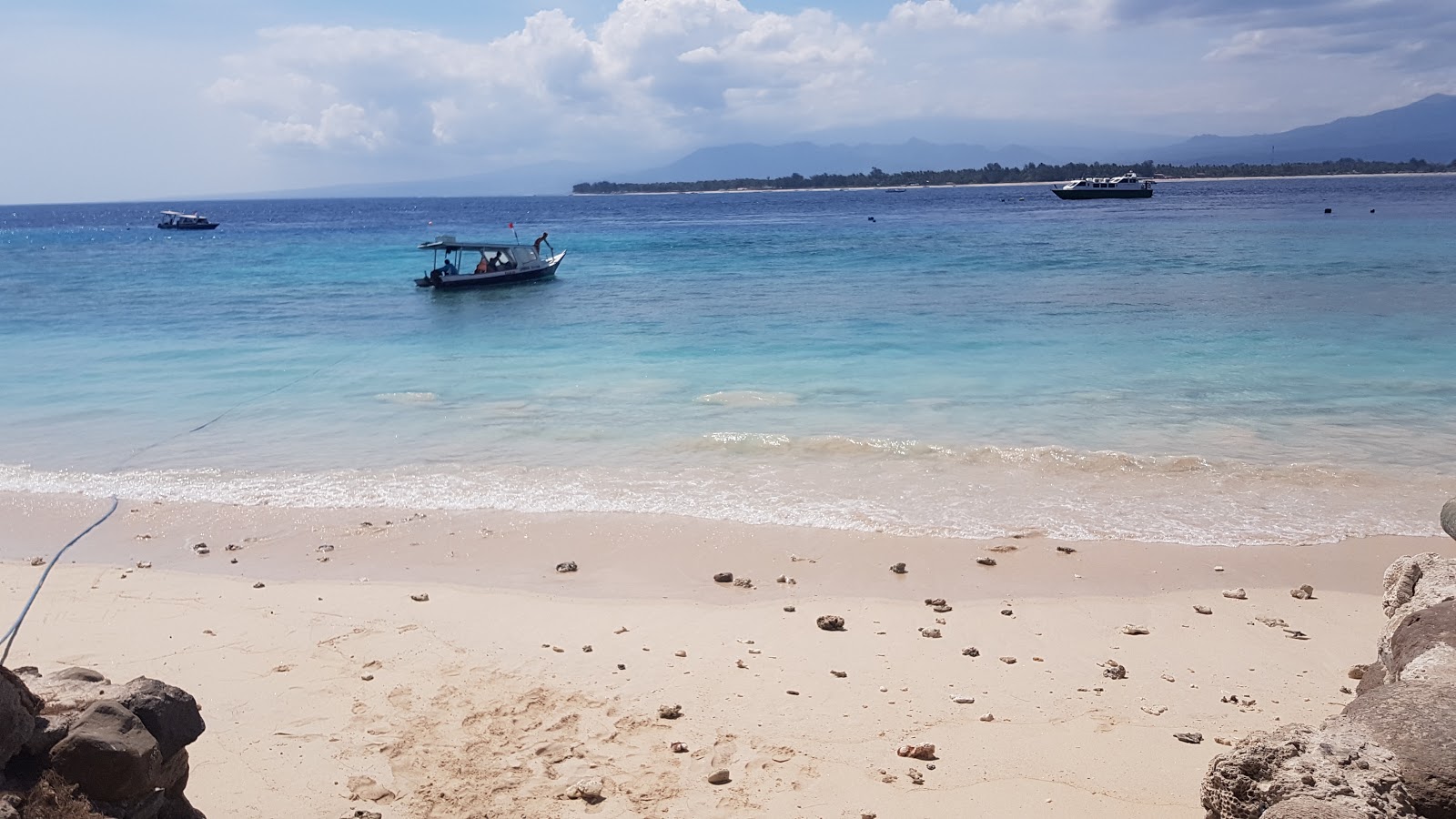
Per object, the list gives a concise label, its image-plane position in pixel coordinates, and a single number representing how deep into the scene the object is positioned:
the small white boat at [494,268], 29.66
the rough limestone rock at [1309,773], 2.92
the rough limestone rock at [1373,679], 3.98
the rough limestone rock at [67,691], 3.40
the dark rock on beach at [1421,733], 2.90
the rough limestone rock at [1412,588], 3.98
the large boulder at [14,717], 3.05
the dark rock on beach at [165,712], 3.43
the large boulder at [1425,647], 3.42
